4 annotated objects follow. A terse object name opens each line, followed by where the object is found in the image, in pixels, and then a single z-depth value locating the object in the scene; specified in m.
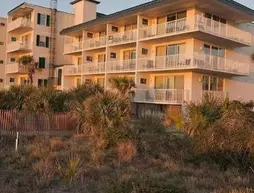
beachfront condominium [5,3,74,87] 49.00
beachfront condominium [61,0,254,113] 28.94
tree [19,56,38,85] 47.50
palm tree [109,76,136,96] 28.92
